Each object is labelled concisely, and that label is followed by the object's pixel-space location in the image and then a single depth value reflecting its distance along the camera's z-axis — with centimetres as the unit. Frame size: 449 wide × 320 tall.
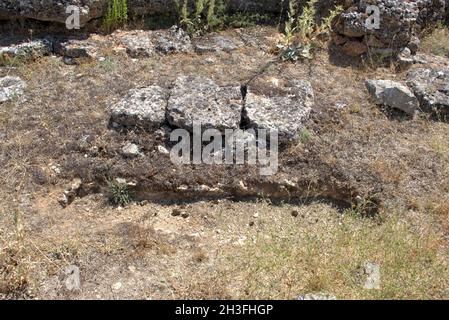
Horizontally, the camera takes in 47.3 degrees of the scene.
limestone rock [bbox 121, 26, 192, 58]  661
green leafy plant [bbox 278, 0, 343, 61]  659
